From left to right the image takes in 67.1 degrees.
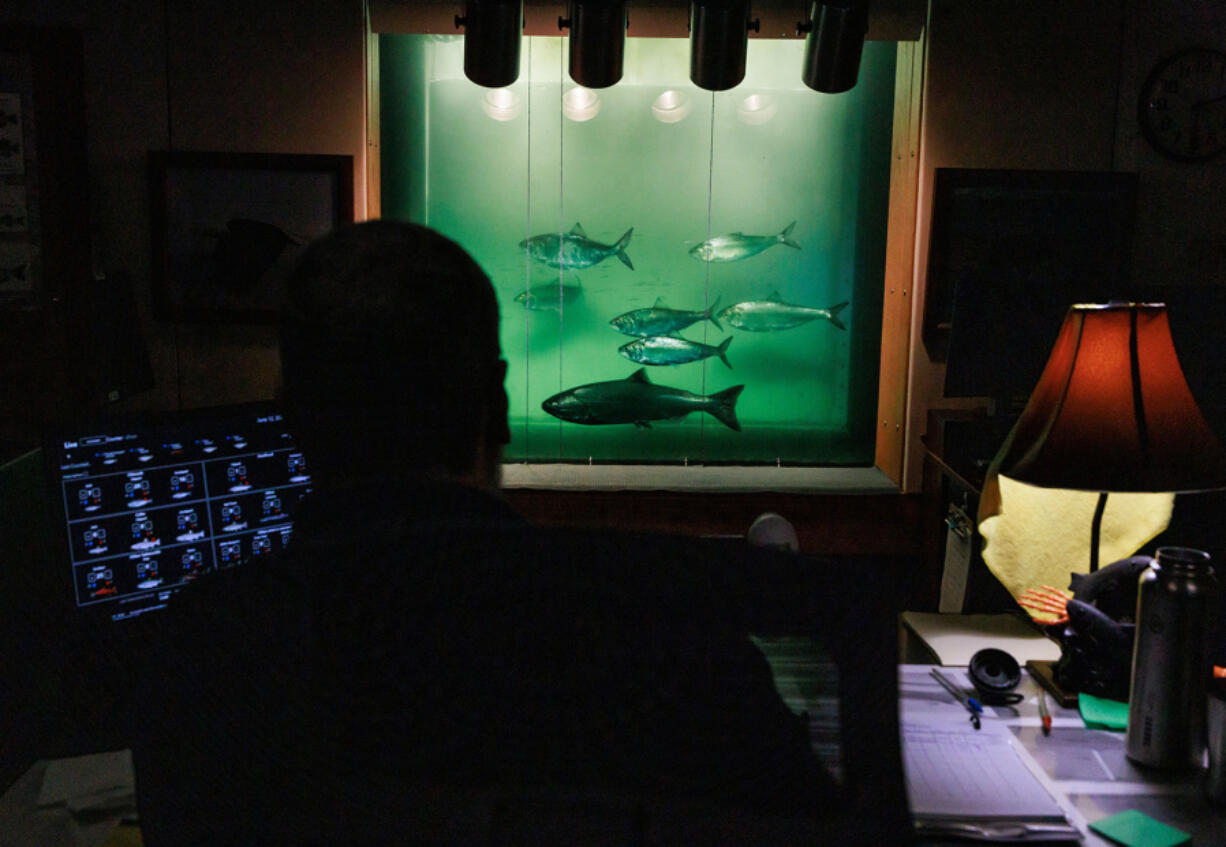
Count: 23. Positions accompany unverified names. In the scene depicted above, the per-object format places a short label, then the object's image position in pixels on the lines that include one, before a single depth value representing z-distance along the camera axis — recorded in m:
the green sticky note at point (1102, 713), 1.37
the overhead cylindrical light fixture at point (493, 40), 2.88
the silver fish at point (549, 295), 3.68
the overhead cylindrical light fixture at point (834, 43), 2.92
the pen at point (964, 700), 1.40
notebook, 1.09
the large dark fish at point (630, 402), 3.51
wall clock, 3.34
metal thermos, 1.24
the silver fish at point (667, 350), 3.59
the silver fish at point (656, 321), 3.62
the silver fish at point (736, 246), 3.66
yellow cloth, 2.00
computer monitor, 1.25
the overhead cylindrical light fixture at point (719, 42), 2.89
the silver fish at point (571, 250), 3.60
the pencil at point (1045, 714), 1.37
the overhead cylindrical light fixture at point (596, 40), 2.90
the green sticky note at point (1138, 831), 1.07
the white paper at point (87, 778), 1.12
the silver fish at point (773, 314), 3.64
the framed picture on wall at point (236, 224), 3.32
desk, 1.13
